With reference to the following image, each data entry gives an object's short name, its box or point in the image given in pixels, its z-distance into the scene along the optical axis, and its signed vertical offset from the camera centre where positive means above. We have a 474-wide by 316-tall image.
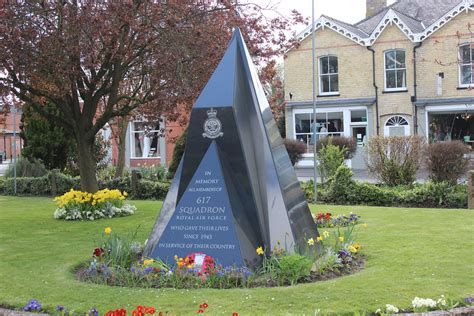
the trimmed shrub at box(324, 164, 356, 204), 17.44 -0.82
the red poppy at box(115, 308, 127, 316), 4.95 -1.28
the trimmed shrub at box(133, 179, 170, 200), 20.19 -0.98
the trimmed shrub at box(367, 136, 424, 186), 18.52 -0.01
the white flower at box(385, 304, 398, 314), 5.84 -1.53
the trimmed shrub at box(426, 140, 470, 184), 17.59 -0.14
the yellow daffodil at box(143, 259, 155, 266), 7.71 -1.33
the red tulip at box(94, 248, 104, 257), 8.06 -1.24
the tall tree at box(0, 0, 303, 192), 11.98 +2.54
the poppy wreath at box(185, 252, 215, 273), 7.48 -1.34
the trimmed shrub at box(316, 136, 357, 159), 25.52 +0.68
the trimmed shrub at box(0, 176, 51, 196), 22.84 -0.85
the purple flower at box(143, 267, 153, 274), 7.53 -1.40
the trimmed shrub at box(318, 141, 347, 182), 19.95 -0.07
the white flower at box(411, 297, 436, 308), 5.99 -1.52
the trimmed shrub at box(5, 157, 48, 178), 24.62 -0.15
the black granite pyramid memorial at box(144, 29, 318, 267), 7.92 -0.39
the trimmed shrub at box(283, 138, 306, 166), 24.73 +0.43
